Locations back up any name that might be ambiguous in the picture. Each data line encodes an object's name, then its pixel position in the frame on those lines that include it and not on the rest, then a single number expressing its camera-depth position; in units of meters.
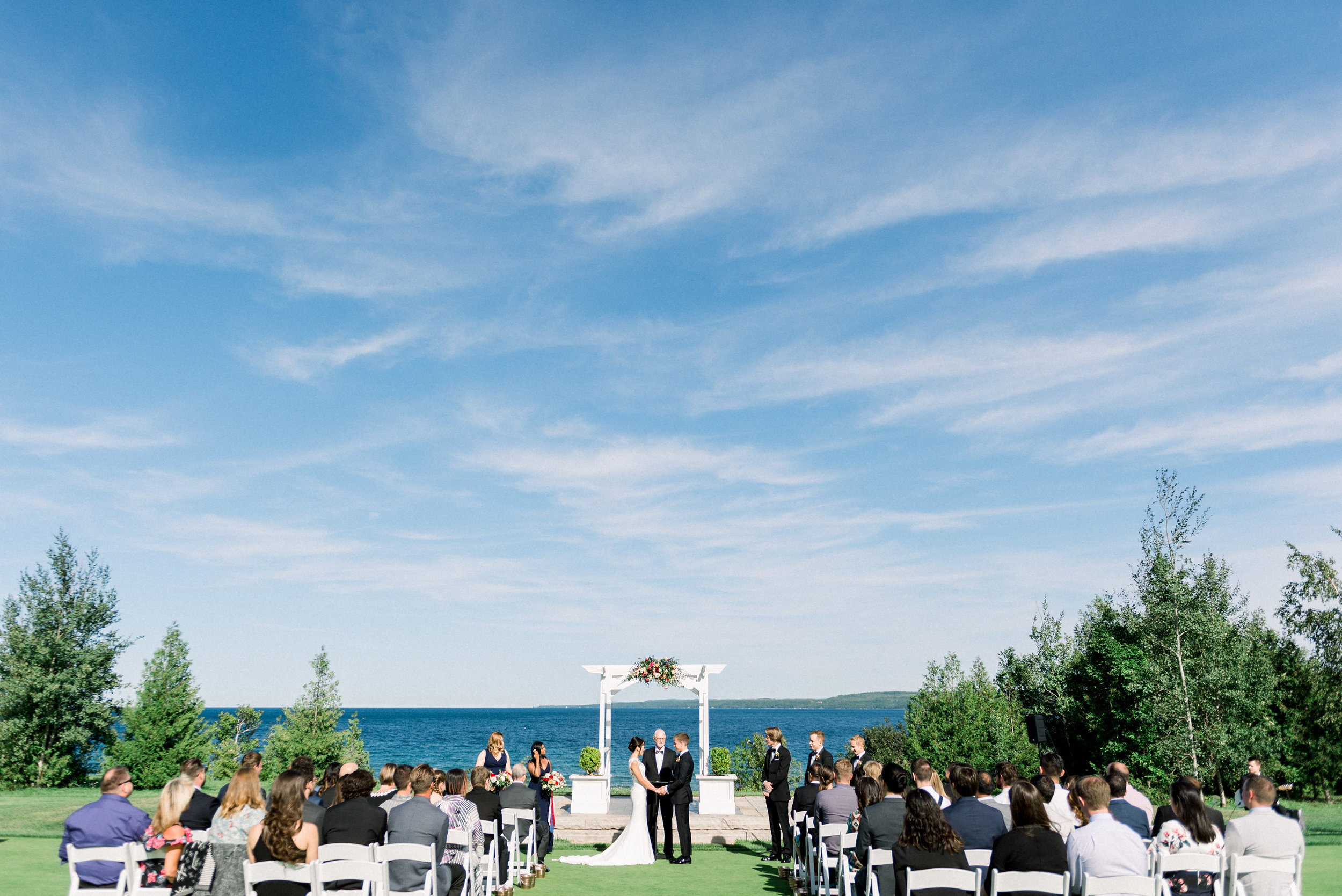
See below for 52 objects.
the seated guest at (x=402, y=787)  7.30
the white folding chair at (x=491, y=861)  8.32
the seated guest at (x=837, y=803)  8.36
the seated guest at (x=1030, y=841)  5.38
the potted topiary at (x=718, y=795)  15.02
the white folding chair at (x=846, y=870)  7.12
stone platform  13.22
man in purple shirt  5.93
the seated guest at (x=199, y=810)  6.69
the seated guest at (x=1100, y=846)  5.29
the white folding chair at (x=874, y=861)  6.46
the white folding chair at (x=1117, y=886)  5.18
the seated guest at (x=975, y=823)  6.20
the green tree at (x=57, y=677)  23.62
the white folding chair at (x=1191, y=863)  5.68
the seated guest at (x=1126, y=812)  6.82
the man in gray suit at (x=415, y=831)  6.40
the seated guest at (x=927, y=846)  5.55
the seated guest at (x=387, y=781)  8.05
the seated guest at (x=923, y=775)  7.14
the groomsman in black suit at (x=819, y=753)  10.12
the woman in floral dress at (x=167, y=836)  5.83
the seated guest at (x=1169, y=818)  6.56
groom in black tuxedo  11.09
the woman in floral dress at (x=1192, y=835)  5.77
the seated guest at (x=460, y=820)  7.34
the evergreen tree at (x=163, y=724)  22.77
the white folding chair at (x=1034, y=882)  5.22
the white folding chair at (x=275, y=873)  5.27
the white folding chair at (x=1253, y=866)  5.59
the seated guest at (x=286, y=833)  5.30
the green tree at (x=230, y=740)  21.84
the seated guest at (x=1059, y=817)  7.07
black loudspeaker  15.77
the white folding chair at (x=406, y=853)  6.02
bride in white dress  11.10
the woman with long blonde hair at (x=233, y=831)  5.58
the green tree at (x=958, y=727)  22.67
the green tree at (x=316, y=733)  21.50
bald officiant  11.41
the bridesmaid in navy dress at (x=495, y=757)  10.38
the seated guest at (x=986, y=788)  6.88
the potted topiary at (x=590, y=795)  15.02
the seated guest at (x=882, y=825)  6.95
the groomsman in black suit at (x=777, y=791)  10.95
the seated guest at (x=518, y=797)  9.71
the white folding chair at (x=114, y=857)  5.66
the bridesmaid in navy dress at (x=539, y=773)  10.73
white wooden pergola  17.21
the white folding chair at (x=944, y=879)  5.39
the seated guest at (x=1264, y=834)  5.89
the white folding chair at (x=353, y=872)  5.46
